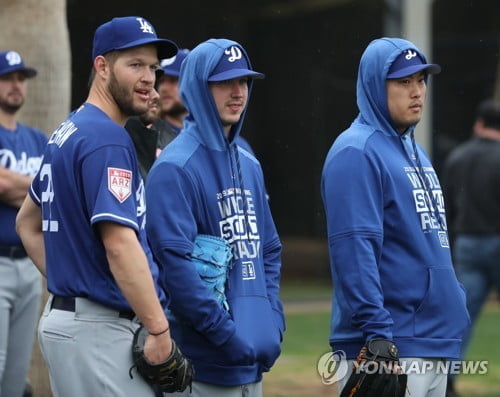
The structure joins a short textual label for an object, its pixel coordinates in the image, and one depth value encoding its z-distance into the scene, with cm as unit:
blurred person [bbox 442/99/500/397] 1853
